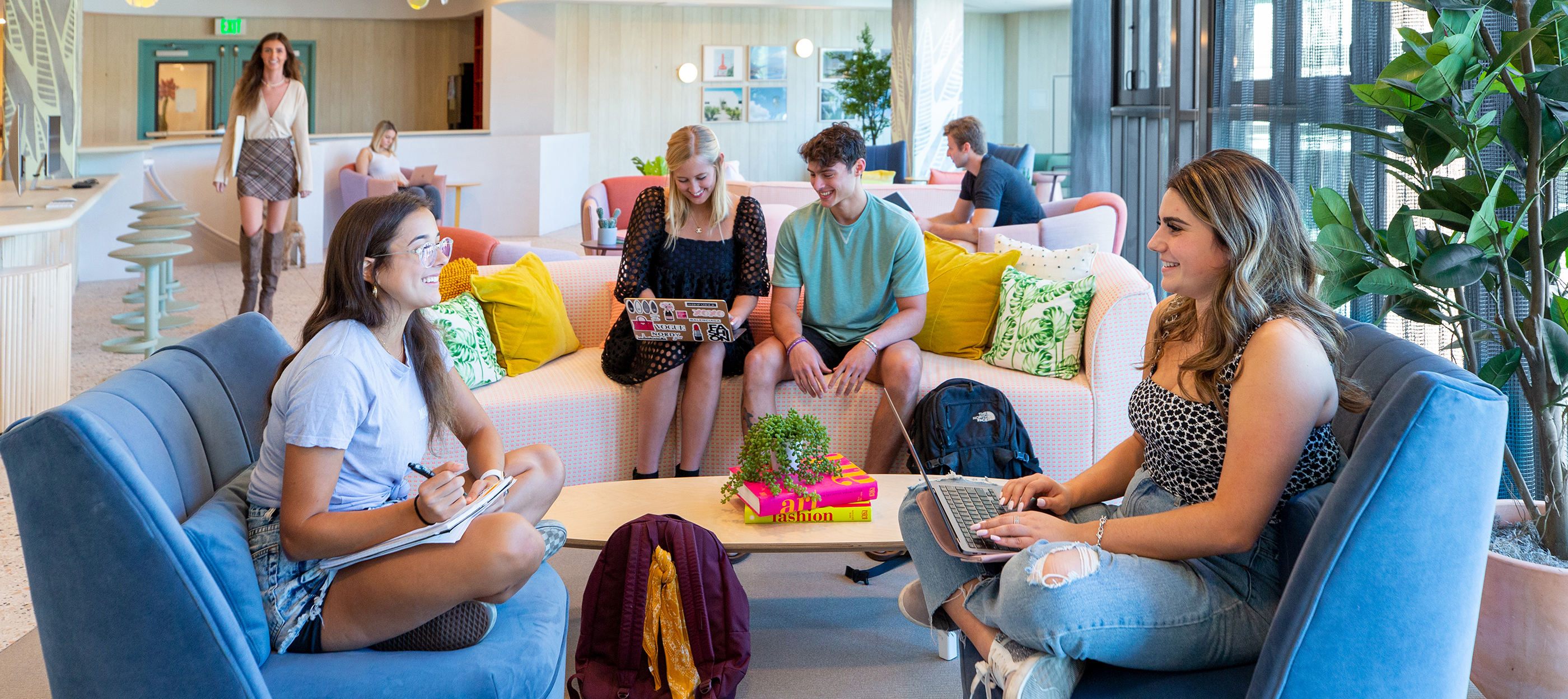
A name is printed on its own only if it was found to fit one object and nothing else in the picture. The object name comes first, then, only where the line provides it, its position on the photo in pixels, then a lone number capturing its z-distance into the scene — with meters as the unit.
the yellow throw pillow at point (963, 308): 3.87
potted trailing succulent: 2.62
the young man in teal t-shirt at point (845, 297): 3.53
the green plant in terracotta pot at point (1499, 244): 2.20
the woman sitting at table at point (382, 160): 10.26
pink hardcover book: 2.60
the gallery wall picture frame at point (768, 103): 14.42
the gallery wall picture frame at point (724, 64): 14.20
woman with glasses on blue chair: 1.78
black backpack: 3.28
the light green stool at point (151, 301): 5.98
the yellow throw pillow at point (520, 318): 3.68
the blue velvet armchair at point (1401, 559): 1.45
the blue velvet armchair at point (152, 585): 1.48
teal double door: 14.32
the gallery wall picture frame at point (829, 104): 14.67
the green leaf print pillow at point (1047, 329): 3.67
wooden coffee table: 2.48
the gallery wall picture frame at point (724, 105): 14.30
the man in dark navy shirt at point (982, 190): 5.96
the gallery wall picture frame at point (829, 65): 14.52
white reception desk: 4.30
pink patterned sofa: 3.53
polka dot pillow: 3.84
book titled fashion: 2.62
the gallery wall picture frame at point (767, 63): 14.30
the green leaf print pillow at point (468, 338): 3.42
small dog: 9.76
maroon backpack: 2.39
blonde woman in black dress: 3.58
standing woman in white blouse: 6.57
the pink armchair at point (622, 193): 8.14
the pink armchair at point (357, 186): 10.03
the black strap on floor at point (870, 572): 3.20
